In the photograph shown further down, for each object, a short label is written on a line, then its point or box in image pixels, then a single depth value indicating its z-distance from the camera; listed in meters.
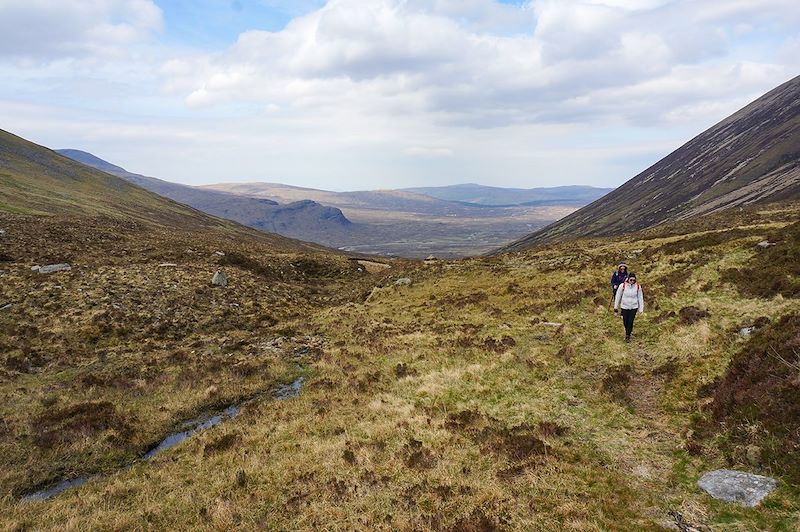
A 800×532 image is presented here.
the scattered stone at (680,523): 9.00
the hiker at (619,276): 21.49
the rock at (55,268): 35.42
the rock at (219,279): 39.47
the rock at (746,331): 16.88
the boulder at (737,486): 9.35
